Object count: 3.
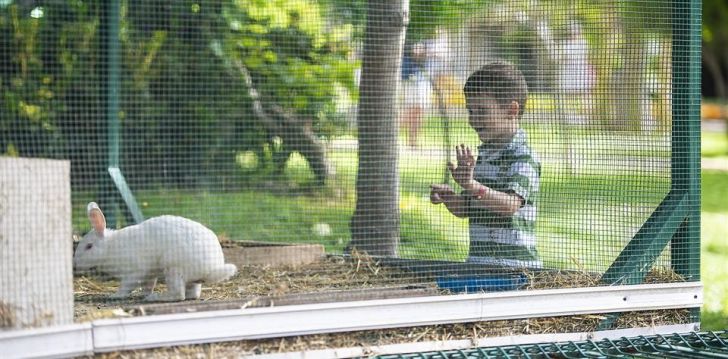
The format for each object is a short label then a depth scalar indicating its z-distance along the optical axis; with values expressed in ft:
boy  24.36
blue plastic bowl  23.20
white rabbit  22.39
